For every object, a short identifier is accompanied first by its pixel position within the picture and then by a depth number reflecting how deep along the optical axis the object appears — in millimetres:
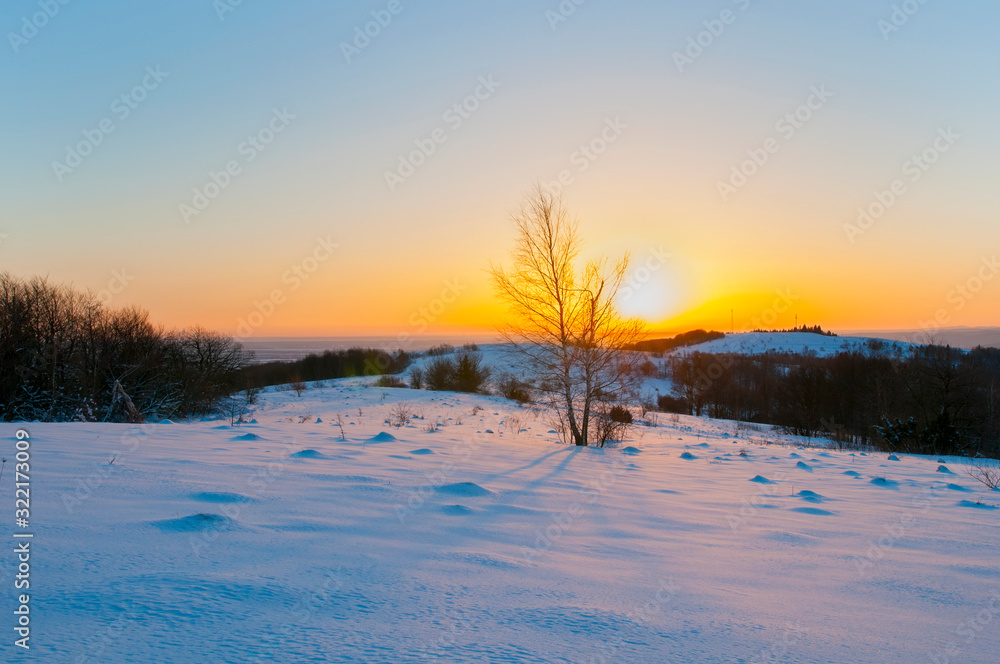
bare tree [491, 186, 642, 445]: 13289
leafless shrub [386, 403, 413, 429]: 16312
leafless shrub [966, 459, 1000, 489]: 9131
